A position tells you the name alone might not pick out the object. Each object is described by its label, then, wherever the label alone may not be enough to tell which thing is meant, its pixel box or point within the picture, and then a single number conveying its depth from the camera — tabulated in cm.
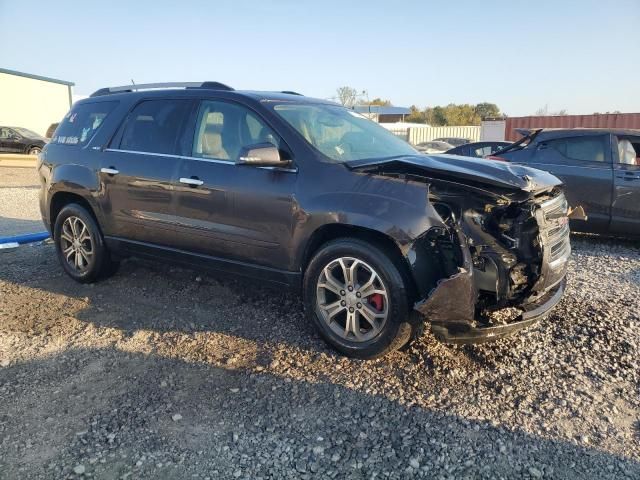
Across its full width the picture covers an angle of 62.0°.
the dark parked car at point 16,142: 2453
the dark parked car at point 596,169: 683
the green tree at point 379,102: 8233
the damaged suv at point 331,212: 344
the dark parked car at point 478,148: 1087
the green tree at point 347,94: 5972
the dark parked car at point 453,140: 3206
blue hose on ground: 696
